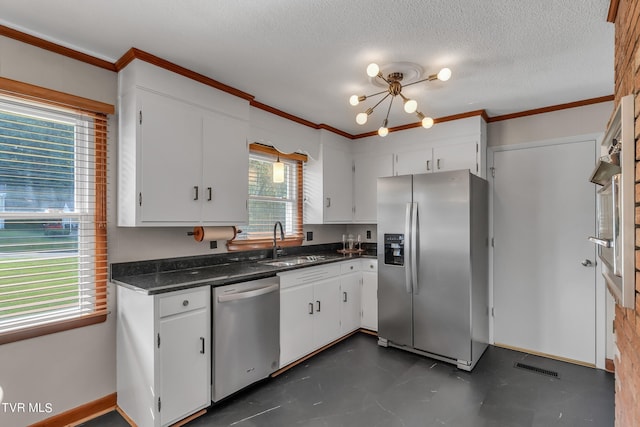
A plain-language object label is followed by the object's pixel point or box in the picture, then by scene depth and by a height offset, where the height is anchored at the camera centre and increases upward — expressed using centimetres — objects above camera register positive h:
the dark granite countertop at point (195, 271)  220 -45
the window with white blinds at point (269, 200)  350 +17
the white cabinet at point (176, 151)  227 +49
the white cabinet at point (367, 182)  416 +42
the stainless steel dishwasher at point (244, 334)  235 -91
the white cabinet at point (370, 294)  383 -94
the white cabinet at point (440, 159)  346 +62
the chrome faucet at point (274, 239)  348 -26
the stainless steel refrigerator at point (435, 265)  299 -50
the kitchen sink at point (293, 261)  313 -48
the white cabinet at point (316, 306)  295 -92
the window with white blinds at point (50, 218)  199 -1
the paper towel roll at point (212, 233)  278 -15
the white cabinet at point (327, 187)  398 +34
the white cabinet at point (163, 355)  205 -92
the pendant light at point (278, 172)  335 +44
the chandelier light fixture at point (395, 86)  211 +90
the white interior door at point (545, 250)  311 -37
